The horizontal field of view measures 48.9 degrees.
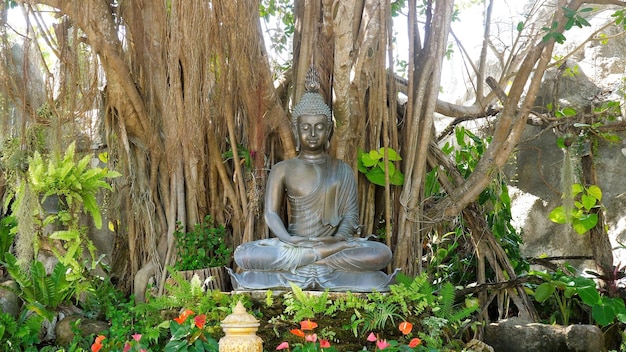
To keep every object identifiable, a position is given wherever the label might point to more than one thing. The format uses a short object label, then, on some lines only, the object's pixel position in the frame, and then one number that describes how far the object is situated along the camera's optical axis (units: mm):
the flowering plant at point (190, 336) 3538
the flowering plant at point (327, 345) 3292
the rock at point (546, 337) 5078
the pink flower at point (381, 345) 3215
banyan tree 4551
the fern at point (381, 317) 3902
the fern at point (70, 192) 5059
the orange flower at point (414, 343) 3400
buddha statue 4453
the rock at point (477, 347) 4559
